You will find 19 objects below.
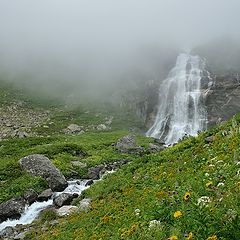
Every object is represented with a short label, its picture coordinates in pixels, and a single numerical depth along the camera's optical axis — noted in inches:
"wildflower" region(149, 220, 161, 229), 194.5
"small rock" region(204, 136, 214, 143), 534.5
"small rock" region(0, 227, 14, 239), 588.9
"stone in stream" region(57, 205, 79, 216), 579.0
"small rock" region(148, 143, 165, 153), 1564.5
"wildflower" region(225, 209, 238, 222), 157.2
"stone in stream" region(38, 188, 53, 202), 817.6
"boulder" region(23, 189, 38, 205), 810.6
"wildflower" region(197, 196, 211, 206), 175.6
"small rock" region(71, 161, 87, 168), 1172.6
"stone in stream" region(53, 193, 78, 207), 715.0
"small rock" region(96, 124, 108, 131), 2278.2
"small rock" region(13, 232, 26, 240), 532.2
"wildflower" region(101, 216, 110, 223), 353.9
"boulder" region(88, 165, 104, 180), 1047.4
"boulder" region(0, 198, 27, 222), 727.6
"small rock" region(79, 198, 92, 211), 525.2
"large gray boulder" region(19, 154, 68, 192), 908.8
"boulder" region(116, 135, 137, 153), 1510.9
